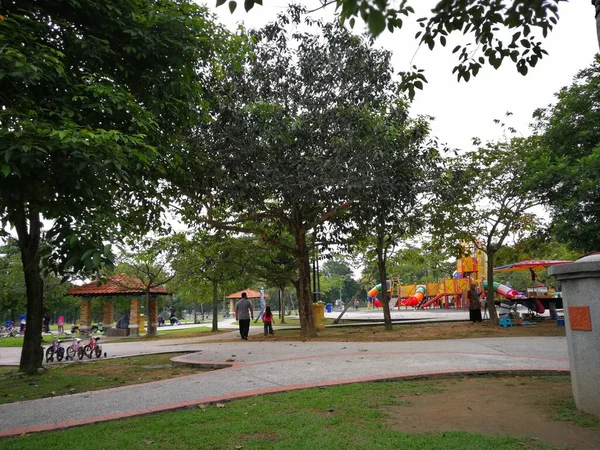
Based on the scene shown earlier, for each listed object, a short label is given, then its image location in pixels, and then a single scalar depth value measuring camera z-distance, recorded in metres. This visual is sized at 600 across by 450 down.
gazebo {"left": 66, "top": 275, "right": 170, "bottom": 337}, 25.38
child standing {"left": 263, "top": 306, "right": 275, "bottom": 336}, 18.23
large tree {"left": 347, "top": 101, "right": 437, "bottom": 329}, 12.21
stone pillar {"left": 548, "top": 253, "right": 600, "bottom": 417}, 4.58
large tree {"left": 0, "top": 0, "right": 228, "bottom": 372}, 5.10
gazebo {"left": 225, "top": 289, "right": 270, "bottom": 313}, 36.23
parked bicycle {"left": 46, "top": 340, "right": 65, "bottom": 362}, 12.31
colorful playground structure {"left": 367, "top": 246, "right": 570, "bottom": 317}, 21.36
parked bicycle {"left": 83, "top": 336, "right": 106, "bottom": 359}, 13.12
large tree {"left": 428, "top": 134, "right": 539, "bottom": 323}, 16.19
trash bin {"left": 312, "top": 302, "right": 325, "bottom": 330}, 19.80
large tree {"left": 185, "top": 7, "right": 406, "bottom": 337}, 12.30
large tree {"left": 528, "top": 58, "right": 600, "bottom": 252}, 12.12
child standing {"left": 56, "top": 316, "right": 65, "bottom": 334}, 30.70
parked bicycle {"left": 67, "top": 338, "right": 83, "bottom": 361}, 12.75
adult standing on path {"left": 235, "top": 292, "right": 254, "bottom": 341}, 16.75
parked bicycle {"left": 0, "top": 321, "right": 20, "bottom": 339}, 28.86
